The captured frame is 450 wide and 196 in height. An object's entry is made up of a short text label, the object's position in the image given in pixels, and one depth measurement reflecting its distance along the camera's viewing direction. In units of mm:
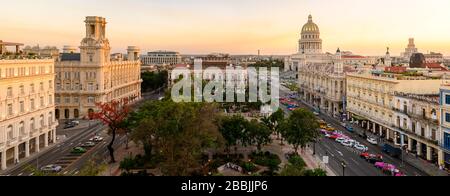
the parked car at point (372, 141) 50291
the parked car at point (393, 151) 43312
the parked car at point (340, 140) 50456
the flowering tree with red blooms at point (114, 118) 42969
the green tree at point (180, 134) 27625
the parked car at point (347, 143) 48703
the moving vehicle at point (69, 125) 61122
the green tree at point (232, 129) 41375
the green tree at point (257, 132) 41531
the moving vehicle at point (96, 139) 51625
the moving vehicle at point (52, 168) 37281
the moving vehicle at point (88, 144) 48812
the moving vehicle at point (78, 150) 45188
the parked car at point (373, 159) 40891
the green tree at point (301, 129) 40625
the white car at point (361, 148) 46506
